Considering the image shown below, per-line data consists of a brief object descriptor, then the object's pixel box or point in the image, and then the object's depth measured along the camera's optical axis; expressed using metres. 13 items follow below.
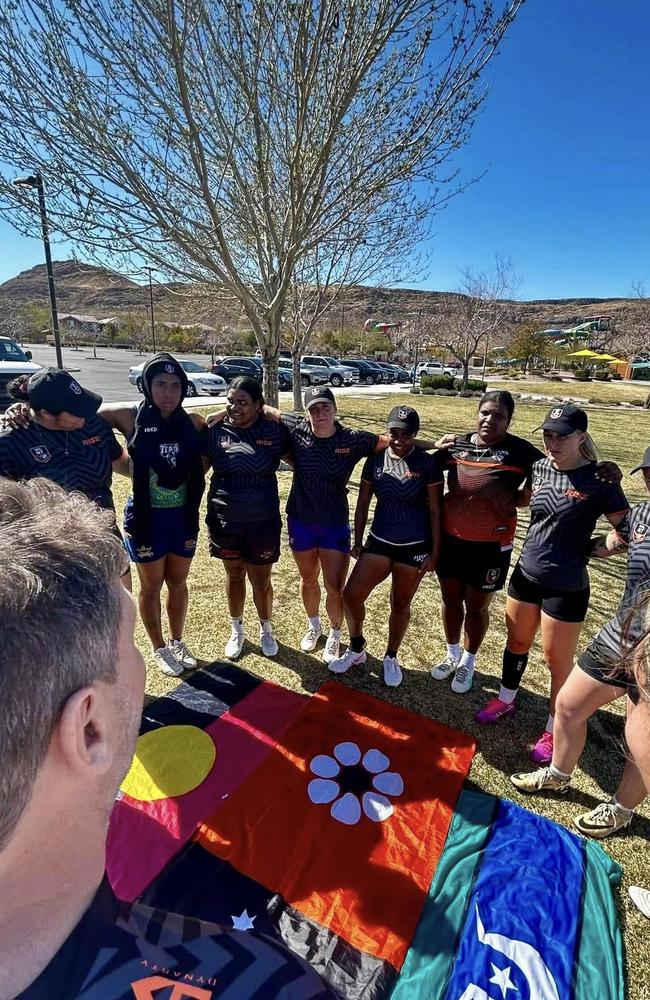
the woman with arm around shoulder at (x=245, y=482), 3.33
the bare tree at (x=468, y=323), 29.95
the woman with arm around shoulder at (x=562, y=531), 2.69
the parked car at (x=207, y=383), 21.00
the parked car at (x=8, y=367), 12.35
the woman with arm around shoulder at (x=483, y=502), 3.11
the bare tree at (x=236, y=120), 4.56
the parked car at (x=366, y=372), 31.74
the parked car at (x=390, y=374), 33.12
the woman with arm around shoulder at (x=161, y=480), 3.11
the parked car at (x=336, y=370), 28.23
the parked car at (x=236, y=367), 25.42
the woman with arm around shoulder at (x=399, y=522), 3.23
